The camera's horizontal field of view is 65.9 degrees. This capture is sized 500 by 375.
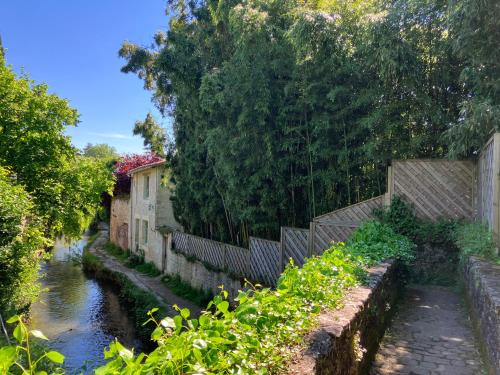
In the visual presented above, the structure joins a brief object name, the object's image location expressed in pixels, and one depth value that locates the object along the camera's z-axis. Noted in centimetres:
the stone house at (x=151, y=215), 1819
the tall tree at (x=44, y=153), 1233
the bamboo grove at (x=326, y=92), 693
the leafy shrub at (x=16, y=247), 845
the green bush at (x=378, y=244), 566
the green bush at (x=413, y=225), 733
